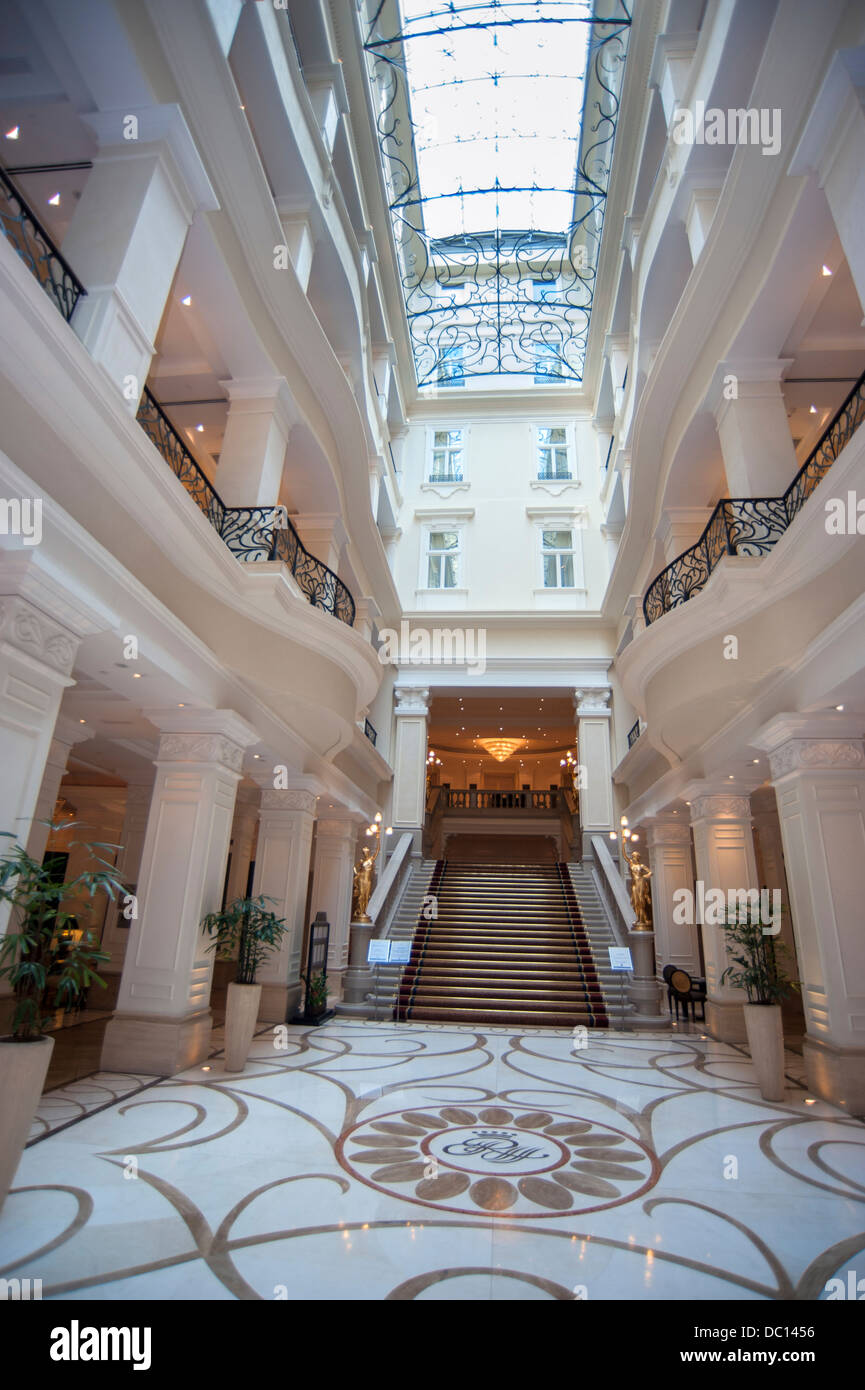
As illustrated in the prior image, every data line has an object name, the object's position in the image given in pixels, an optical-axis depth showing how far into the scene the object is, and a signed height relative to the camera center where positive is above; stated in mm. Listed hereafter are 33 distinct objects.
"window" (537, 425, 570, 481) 18500 +12553
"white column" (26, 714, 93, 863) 7690 +1739
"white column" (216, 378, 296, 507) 7180 +4976
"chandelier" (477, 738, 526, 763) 21812 +5639
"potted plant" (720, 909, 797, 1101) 5906 -513
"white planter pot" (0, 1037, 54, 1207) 3201 -826
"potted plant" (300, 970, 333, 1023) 9312 -963
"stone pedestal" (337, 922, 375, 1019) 9781 -784
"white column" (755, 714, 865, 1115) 5980 +549
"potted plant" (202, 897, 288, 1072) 6387 -293
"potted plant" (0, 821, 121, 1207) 3225 -296
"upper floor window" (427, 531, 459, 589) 17750 +9270
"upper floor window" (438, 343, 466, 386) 18342 +14963
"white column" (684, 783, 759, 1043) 8641 +987
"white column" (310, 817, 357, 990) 12141 +723
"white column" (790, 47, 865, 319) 4289 +5128
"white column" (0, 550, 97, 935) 3906 +1381
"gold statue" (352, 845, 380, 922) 11305 +616
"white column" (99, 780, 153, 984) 11805 +1218
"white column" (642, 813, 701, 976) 11922 +933
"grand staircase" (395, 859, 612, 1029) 9602 -422
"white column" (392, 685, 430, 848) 15922 +3860
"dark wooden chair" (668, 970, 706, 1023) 9766 -773
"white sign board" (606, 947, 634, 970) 9516 -341
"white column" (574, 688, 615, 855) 15336 +3847
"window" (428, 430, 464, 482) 18734 +12547
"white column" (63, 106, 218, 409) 4508 +4707
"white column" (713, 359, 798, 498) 6660 +4957
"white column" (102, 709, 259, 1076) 6301 +210
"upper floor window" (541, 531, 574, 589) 17578 +9297
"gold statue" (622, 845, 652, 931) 10844 +616
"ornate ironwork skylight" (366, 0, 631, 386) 11172 +14457
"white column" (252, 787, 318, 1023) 9094 +618
